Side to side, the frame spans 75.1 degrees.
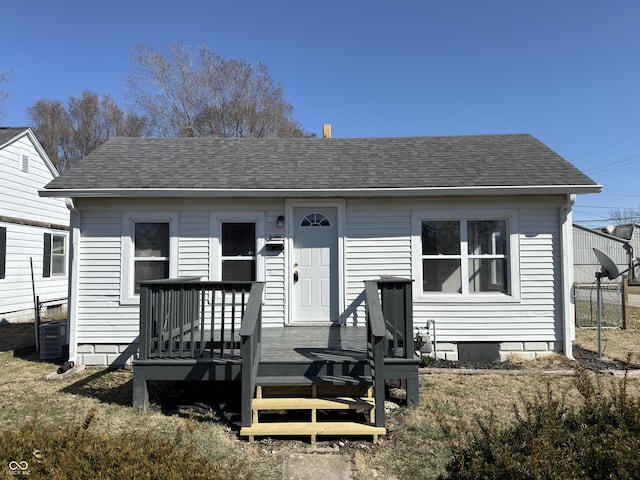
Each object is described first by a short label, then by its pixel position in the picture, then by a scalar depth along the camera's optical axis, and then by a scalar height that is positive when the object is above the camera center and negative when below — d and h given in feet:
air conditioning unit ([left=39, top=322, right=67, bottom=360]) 24.94 -4.54
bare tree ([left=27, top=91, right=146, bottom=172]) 87.81 +29.97
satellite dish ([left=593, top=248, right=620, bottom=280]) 23.49 -0.21
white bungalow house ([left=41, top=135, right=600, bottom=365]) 23.30 +0.81
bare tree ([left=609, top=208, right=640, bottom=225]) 175.63 +19.98
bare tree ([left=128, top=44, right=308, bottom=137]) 74.28 +30.03
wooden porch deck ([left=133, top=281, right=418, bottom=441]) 14.21 -3.83
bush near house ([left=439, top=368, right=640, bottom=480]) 6.66 -3.26
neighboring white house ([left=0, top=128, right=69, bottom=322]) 36.37 +3.33
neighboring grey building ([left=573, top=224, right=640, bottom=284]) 100.68 +4.72
